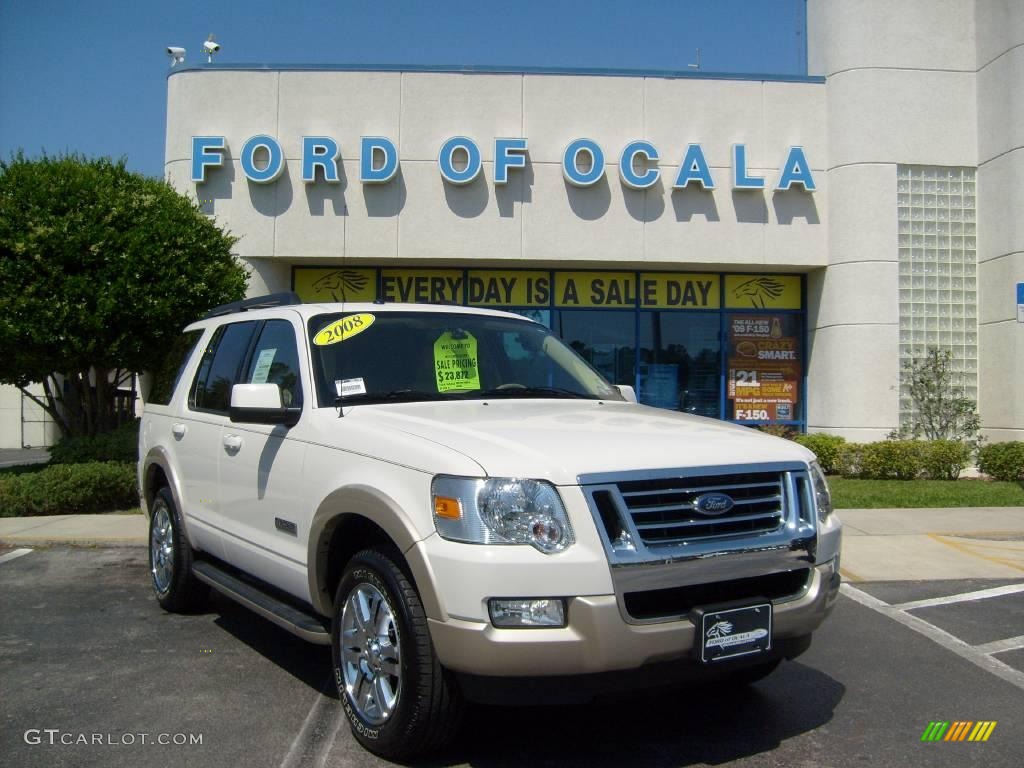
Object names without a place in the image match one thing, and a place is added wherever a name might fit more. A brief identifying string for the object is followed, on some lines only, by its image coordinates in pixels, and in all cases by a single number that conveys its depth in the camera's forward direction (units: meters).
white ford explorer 3.14
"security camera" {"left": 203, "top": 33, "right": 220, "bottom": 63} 16.14
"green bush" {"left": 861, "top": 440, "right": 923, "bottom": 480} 13.95
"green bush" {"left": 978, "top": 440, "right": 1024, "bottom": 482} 13.65
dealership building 15.12
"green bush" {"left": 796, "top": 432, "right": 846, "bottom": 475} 14.70
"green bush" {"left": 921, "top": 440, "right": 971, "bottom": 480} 13.93
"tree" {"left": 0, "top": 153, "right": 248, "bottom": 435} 10.25
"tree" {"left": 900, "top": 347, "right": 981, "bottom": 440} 15.11
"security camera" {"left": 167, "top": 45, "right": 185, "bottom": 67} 16.27
